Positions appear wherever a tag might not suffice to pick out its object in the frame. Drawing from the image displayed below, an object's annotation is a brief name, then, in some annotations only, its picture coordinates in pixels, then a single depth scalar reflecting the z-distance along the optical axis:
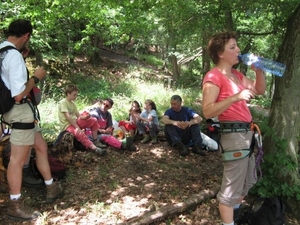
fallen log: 2.90
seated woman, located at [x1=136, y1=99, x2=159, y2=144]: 5.89
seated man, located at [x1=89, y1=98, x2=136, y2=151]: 5.19
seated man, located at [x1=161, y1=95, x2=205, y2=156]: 5.32
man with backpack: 2.68
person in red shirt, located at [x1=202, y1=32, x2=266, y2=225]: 2.34
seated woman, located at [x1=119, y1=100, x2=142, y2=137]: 6.12
